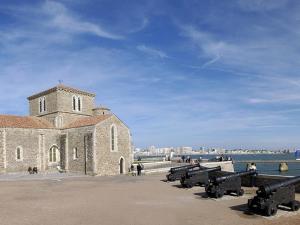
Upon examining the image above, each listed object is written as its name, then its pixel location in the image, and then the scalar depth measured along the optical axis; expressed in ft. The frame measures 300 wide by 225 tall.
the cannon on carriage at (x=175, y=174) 52.95
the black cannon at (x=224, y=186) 35.42
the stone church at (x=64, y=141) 71.68
